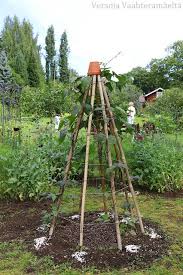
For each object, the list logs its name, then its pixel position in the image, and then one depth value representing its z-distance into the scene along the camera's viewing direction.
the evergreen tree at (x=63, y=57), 44.69
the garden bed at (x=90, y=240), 3.33
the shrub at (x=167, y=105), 17.88
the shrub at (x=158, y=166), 5.93
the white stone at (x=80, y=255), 3.31
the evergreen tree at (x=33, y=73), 39.69
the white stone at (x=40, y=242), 3.61
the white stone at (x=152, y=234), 3.85
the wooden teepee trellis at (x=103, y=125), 3.58
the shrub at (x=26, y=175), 5.03
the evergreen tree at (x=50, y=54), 47.53
